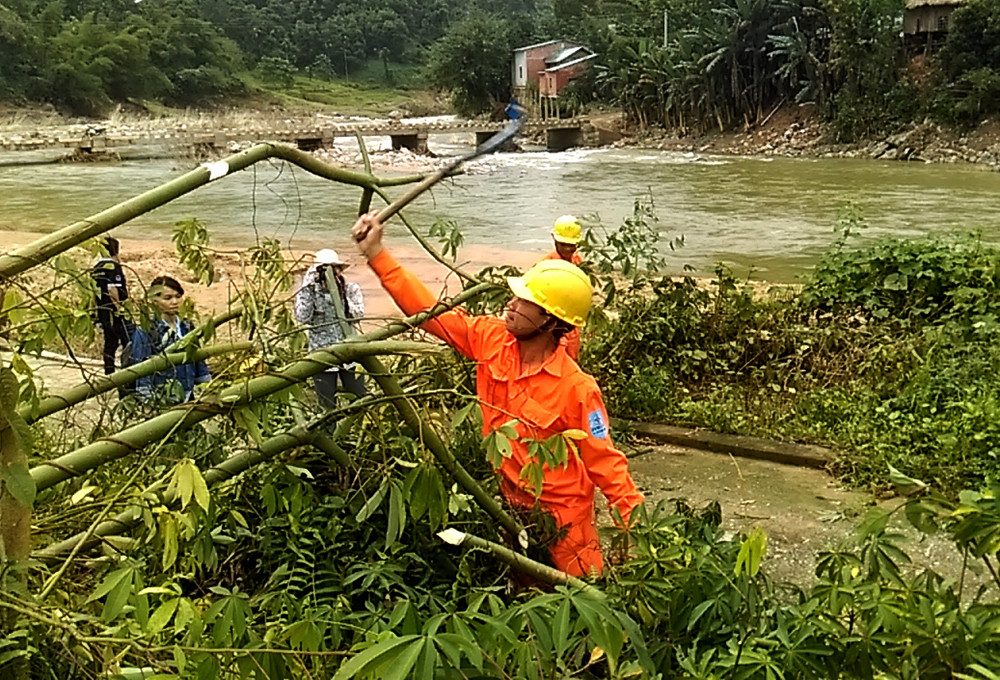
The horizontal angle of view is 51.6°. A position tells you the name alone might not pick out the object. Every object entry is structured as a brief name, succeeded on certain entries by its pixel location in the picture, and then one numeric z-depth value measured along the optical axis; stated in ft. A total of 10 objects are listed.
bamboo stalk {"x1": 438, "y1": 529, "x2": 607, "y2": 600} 7.06
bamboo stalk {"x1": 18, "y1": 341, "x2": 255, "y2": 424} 7.32
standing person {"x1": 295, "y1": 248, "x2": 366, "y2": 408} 15.23
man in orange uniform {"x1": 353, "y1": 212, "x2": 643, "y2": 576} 9.20
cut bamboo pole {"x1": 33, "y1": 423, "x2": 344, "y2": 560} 6.65
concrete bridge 128.06
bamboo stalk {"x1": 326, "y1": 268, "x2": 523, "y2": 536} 6.87
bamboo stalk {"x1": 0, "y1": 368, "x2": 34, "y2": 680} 5.14
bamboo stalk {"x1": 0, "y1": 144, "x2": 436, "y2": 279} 5.83
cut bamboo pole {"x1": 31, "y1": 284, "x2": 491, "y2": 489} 6.07
